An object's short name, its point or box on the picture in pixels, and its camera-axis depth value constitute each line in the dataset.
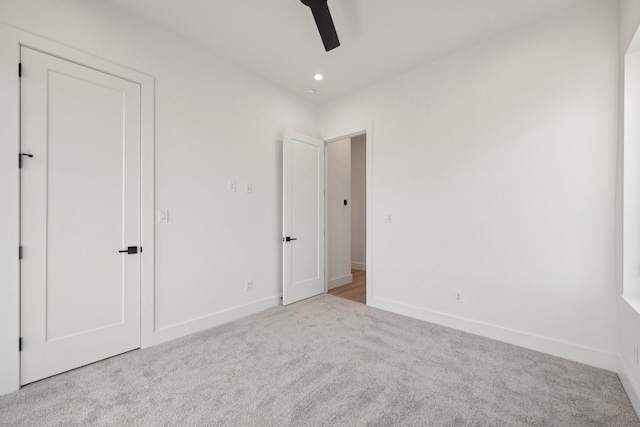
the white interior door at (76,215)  1.86
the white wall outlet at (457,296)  2.75
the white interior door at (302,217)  3.45
